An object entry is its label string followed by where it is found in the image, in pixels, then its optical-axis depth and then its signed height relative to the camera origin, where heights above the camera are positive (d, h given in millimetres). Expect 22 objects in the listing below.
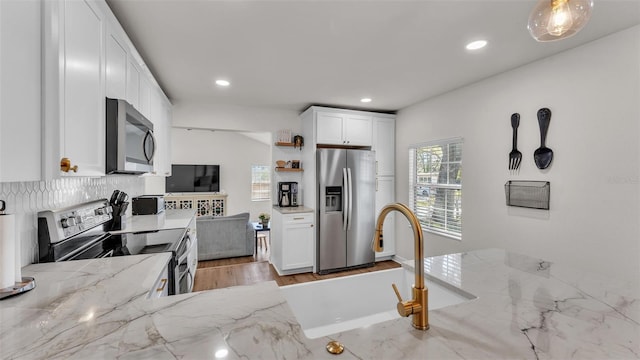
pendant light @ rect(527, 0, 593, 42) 921 +600
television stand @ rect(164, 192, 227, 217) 6742 -568
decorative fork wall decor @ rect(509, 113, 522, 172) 2434 +280
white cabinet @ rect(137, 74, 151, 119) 2191 +737
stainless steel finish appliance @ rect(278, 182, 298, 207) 3973 -208
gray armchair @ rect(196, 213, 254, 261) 4203 -918
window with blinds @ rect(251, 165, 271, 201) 7969 -81
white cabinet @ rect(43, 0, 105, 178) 992 +402
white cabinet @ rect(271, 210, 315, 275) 3533 -859
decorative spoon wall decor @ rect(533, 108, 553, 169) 2211 +288
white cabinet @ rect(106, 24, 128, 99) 1507 +713
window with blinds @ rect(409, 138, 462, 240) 3160 -64
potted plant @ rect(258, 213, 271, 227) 6094 -943
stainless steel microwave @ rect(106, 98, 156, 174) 1452 +254
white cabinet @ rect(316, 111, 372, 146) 3693 +752
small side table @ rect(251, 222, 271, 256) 5864 -1075
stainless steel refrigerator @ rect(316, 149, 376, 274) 3604 -380
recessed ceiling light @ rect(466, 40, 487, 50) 2004 +1062
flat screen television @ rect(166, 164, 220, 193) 6910 +39
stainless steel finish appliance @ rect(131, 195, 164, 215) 2770 -263
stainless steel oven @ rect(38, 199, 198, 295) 1322 -386
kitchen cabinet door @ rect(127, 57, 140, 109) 1852 +731
